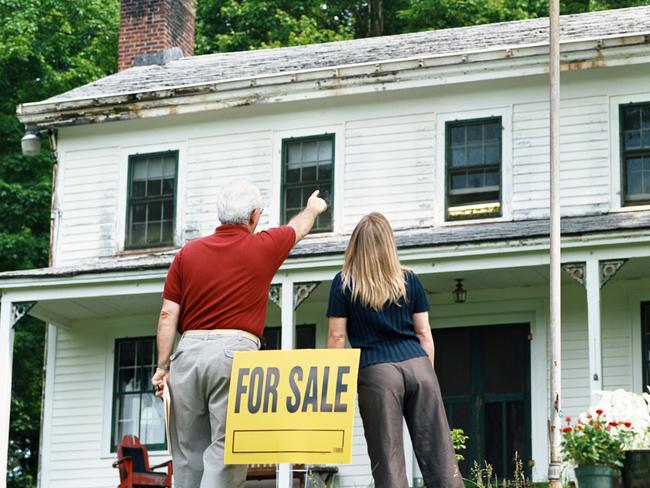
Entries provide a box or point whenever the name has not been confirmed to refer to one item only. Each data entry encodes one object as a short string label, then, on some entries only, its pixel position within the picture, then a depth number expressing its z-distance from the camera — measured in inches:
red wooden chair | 602.2
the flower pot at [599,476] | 354.6
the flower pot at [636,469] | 348.8
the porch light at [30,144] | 758.1
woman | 267.9
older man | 263.0
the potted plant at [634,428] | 350.0
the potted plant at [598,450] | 354.0
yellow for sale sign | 253.6
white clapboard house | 636.7
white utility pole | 515.2
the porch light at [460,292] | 656.4
